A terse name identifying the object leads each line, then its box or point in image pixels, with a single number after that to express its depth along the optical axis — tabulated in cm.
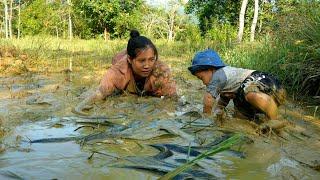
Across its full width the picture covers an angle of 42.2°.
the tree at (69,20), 2786
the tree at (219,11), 2589
